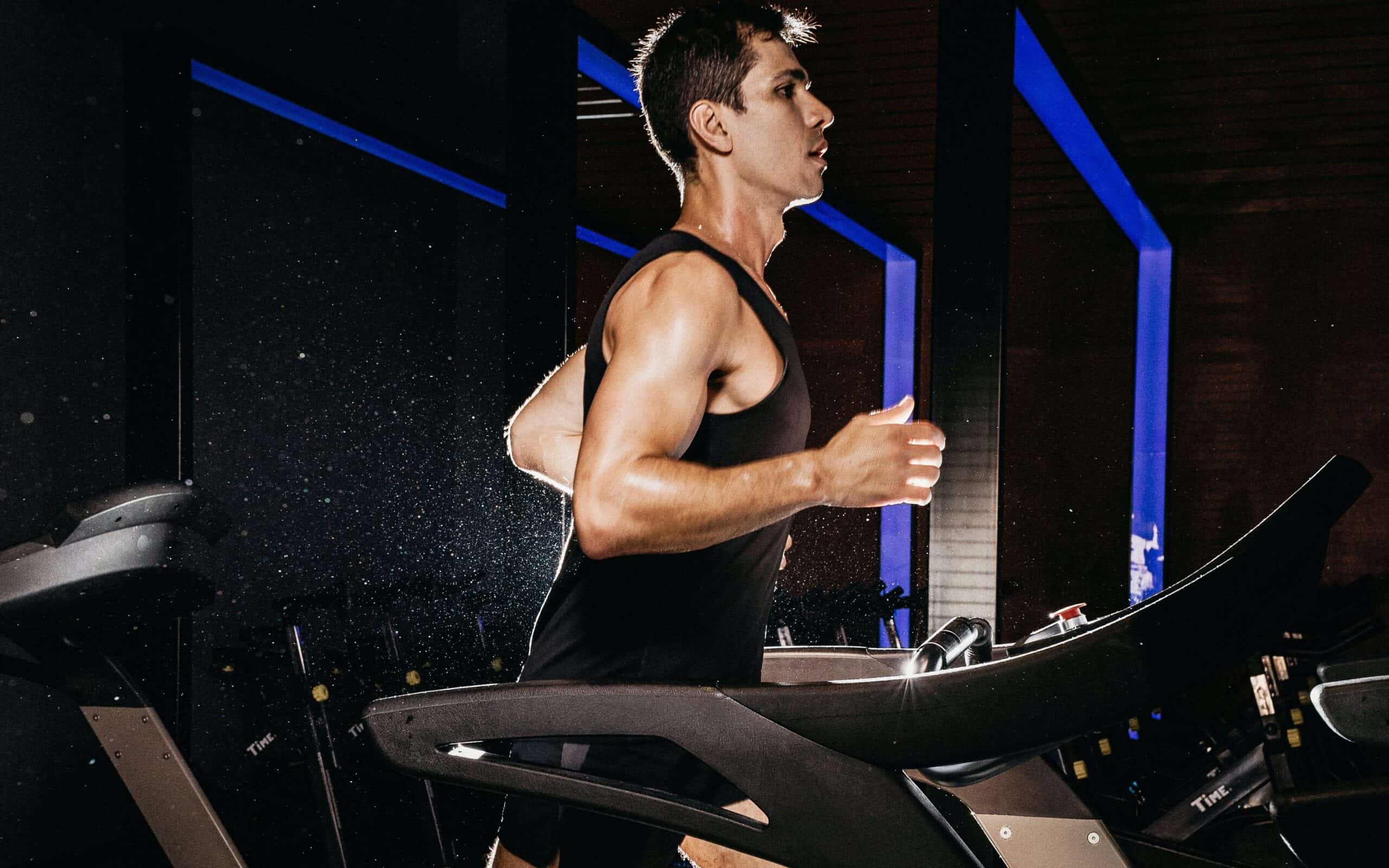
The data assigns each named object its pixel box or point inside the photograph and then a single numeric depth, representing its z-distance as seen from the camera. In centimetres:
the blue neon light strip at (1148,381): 716
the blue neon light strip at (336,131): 374
